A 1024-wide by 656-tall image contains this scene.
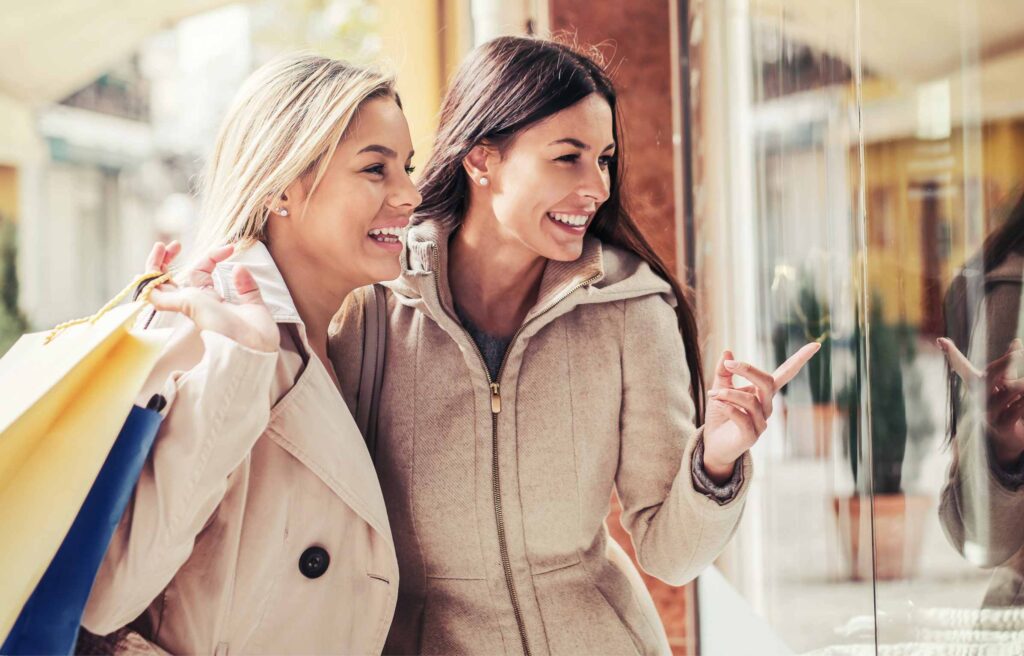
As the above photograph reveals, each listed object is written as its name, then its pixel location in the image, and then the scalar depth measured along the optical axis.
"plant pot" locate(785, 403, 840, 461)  2.09
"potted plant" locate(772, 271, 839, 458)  2.06
